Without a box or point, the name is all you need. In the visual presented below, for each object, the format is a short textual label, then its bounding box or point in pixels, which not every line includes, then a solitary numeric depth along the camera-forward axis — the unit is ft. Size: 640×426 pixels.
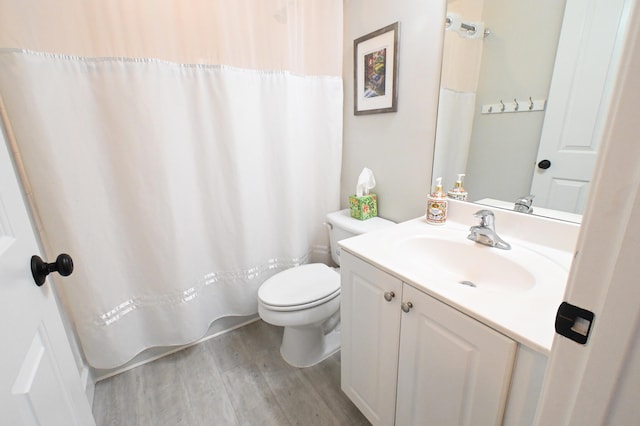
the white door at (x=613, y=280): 1.02
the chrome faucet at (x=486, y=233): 3.28
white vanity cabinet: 2.21
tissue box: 5.27
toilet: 4.46
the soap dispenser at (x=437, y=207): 3.95
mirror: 3.09
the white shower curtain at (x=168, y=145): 3.59
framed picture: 4.52
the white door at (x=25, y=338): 1.60
